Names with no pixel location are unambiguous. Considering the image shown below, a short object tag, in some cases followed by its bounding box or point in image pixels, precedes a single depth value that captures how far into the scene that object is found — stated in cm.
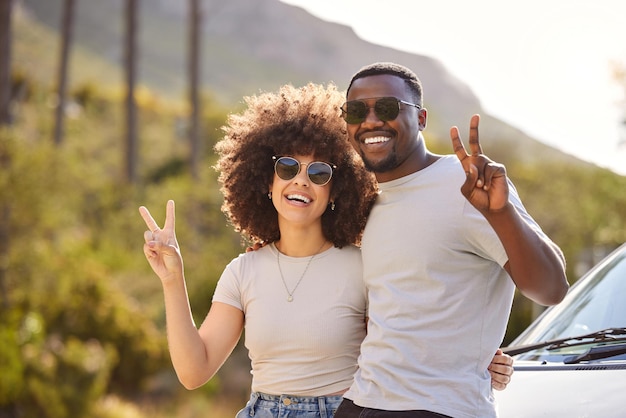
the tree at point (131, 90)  2609
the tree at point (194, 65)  2595
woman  360
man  293
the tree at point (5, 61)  1573
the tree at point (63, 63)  2988
